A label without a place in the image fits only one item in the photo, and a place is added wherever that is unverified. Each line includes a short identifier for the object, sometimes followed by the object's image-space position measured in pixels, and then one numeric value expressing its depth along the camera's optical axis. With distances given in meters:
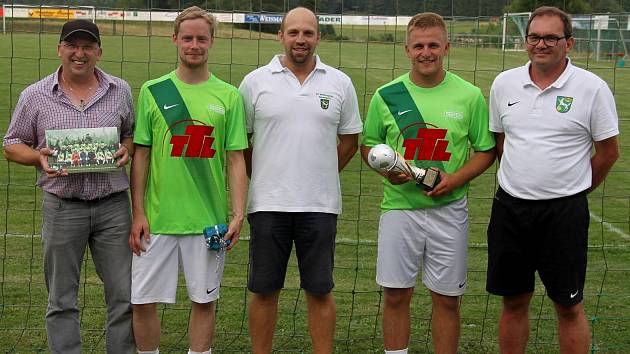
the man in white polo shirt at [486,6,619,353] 4.99
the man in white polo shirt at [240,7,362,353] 5.11
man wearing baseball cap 4.96
